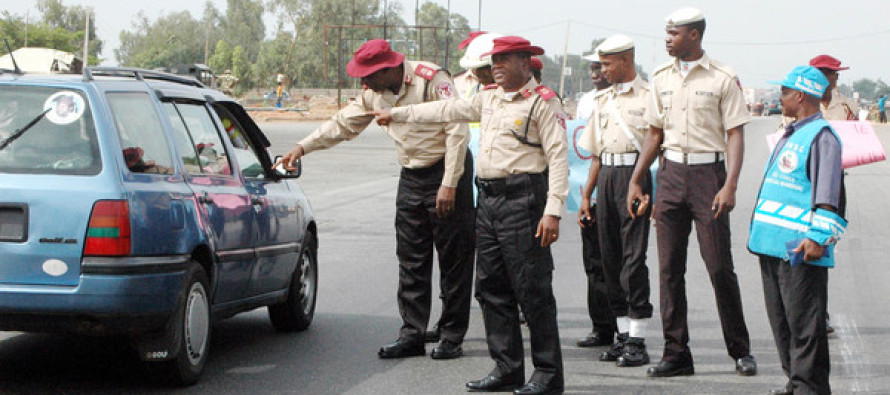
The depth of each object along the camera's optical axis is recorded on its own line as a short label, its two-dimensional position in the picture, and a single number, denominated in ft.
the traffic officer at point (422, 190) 24.23
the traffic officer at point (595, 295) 26.12
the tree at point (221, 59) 454.40
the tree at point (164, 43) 513.04
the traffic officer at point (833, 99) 28.76
